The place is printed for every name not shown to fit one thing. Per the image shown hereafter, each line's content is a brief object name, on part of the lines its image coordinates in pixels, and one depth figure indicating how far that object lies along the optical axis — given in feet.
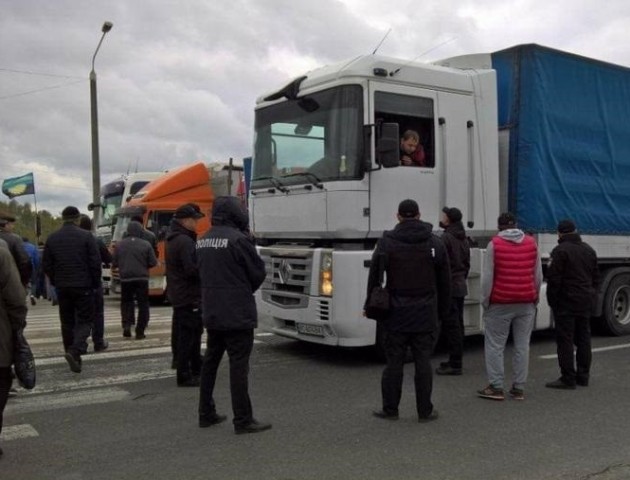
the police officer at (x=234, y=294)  16.31
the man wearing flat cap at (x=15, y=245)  22.16
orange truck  49.24
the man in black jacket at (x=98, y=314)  28.27
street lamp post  64.28
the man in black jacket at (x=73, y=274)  24.66
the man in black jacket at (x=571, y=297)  21.52
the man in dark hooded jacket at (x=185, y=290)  21.48
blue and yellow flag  83.82
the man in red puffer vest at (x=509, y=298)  19.51
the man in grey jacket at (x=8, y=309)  14.42
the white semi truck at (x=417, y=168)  23.26
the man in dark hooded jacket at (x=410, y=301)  17.49
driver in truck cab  24.24
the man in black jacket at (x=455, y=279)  23.02
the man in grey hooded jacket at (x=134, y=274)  31.83
